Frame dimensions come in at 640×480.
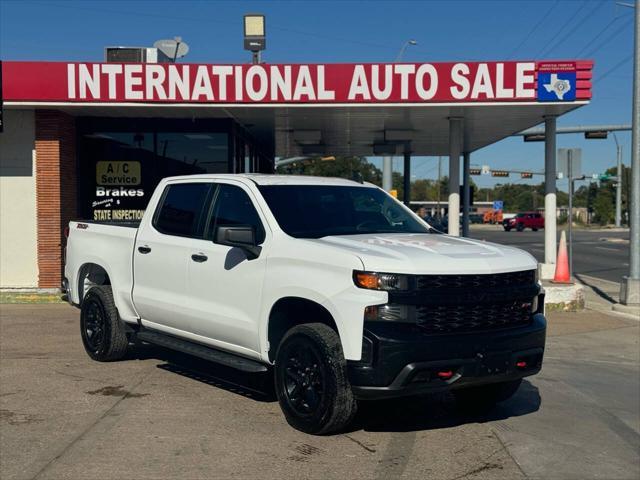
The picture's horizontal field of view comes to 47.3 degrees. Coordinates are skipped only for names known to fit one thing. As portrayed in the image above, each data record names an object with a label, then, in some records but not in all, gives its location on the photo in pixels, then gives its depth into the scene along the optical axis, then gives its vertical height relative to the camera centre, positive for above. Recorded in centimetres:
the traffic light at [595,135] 2872 +282
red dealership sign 1268 +217
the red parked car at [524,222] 6419 -135
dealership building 1271 +180
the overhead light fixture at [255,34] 1778 +423
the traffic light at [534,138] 2273 +221
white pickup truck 498 -67
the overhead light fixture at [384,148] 1989 +168
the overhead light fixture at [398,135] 1730 +172
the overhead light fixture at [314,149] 2169 +179
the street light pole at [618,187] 6609 +173
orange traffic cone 1295 -112
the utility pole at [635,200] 1312 +12
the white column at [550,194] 1434 +25
